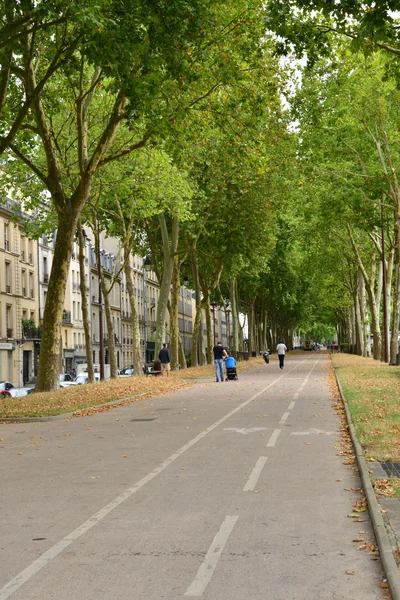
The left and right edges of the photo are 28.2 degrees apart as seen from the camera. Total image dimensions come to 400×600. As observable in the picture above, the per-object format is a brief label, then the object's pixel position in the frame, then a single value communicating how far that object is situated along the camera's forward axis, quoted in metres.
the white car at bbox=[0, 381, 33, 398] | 34.00
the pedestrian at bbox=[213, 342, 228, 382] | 33.38
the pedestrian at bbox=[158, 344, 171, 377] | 37.03
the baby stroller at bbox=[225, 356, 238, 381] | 34.69
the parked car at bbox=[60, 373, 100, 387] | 41.66
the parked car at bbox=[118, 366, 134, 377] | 61.16
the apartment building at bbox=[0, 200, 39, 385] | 57.34
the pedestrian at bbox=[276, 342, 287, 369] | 46.16
